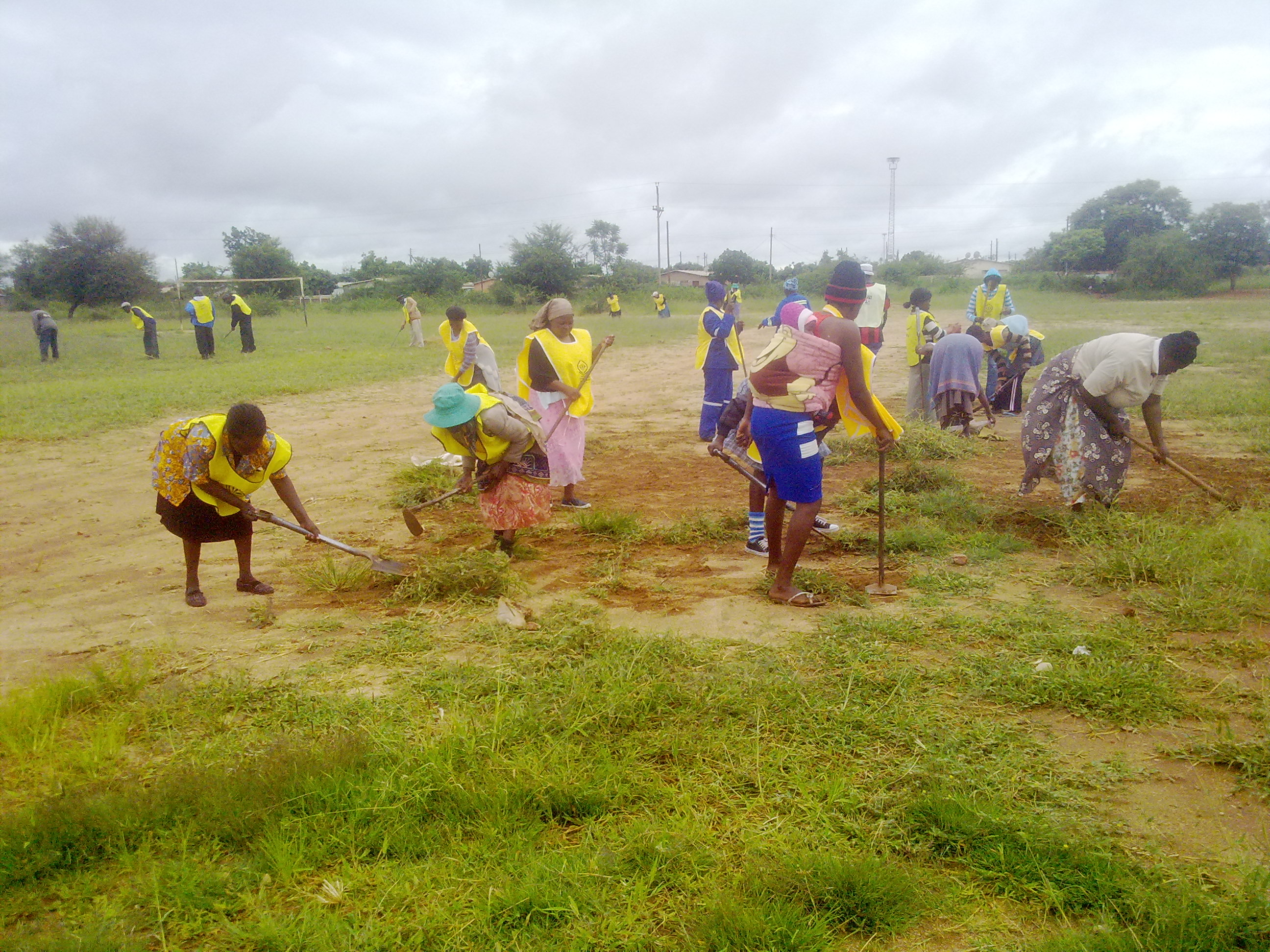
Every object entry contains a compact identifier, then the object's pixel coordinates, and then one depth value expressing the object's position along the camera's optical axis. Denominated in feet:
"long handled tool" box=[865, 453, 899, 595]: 15.17
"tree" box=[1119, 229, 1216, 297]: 124.98
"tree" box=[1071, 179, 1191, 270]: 143.23
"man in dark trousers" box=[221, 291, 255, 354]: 64.44
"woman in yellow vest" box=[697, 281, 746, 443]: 27.76
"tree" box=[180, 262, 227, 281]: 137.59
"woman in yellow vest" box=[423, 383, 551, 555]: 16.31
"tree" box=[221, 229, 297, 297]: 141.90
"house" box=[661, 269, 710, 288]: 204.08
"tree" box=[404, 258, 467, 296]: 139.33
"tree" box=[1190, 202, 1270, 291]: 124.16
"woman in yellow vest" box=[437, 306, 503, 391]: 29.01
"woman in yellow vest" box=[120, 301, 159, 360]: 61.77
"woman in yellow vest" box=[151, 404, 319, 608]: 14.74
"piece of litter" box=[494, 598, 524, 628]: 14.38
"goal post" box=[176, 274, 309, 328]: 78.95
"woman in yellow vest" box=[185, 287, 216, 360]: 59.57
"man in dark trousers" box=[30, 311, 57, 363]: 60.44
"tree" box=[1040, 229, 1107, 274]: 140.26
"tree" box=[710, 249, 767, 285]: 176.35
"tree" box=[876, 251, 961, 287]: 154.61
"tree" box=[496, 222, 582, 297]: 136.36
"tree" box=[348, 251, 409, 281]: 155.02
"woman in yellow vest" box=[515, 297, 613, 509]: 21.12
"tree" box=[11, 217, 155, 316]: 103.30
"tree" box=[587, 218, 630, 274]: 231.50
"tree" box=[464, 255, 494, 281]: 159.94
